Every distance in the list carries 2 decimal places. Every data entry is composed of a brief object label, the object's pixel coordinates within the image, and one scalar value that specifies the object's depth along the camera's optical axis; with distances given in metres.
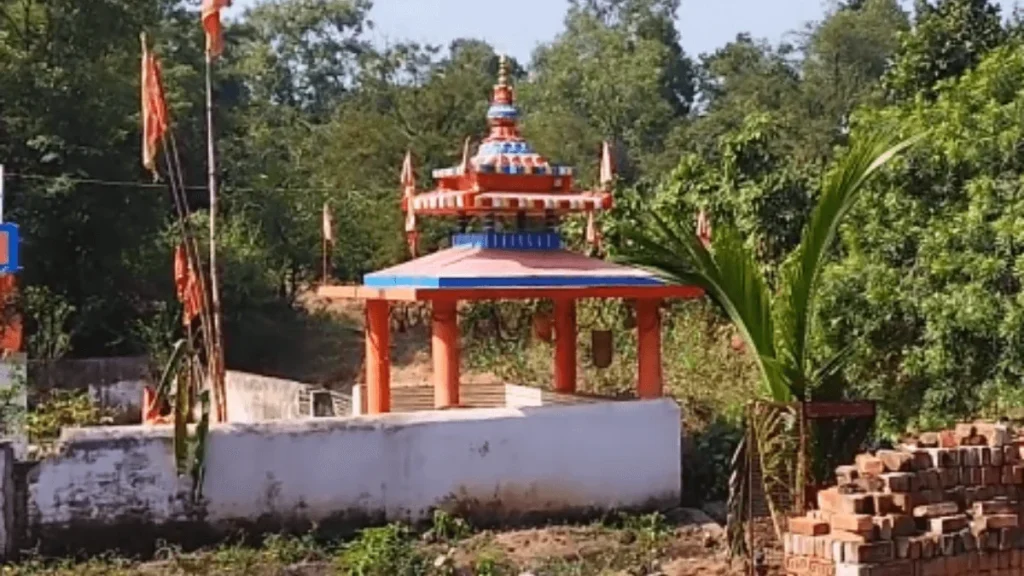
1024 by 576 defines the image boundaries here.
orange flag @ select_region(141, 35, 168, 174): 10.33
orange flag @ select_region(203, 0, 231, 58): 10.28
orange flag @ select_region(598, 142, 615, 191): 12.73
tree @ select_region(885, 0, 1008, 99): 14.44
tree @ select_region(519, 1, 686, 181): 35.06
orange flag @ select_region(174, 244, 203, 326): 11.16
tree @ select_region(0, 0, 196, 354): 19.34
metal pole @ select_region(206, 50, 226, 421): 10.58
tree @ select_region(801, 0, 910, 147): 35.91
